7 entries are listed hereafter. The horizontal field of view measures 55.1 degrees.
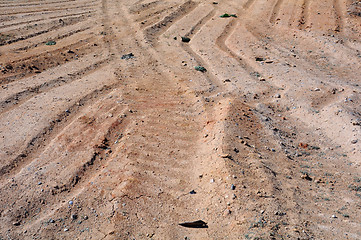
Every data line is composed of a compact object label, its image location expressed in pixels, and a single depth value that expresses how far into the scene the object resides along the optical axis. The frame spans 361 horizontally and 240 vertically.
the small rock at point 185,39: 7.85
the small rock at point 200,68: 6.44
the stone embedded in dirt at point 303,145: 4.52
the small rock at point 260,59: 6.88
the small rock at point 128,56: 7.11
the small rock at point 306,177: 3.88
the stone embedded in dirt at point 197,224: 3.33
